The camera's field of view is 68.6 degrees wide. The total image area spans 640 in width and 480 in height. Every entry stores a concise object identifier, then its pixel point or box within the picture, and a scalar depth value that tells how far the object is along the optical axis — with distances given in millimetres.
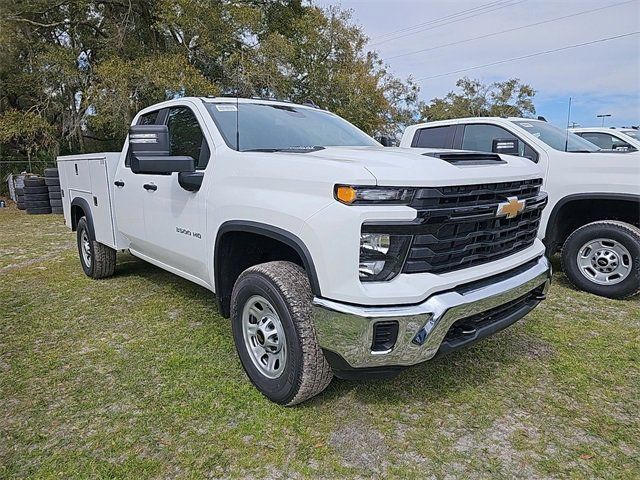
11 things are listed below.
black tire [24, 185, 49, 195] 12852
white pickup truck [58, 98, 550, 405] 2232
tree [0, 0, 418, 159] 14272
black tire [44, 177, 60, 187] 12820
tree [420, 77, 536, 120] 41406
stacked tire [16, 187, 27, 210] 13805
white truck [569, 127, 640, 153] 7027
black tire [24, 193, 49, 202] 12852
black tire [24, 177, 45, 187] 13000
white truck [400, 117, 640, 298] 4539
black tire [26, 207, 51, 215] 12930
